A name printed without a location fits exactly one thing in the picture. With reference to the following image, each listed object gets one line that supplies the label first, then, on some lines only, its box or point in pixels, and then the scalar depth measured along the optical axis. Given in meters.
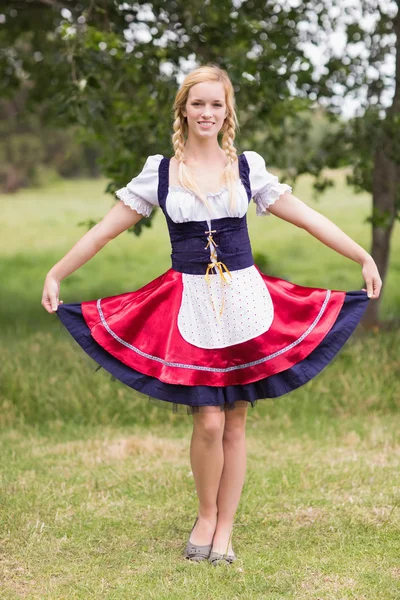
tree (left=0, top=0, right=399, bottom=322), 6.03
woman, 3.38
